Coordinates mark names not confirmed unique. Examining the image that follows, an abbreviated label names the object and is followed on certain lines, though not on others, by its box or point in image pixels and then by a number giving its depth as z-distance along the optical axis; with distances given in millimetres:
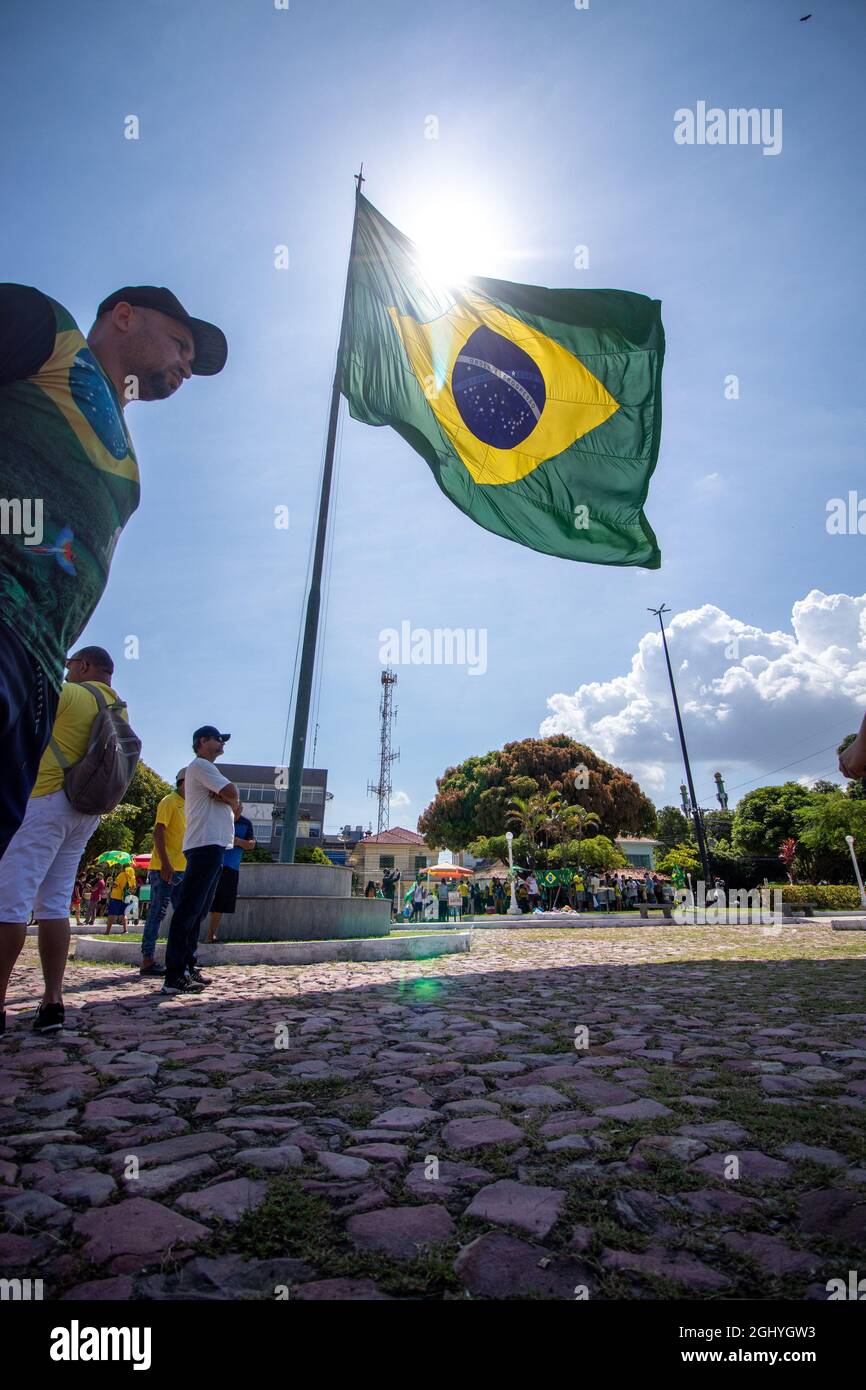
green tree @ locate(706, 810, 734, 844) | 65669
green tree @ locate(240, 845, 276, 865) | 24345
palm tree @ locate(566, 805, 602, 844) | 37062
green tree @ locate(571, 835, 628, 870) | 36531
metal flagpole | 9766
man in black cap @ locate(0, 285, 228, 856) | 1688
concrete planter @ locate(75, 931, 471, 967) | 7246
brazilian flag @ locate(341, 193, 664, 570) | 8719
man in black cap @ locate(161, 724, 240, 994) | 5258
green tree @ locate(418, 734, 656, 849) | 44906
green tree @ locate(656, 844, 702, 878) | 37094
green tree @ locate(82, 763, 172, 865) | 33144
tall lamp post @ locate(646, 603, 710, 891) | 28055
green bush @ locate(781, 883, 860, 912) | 27578
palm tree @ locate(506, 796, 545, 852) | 37812
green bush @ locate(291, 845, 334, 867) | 32869
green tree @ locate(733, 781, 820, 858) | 51062
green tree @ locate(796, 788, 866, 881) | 31516
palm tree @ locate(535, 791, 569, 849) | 37156
